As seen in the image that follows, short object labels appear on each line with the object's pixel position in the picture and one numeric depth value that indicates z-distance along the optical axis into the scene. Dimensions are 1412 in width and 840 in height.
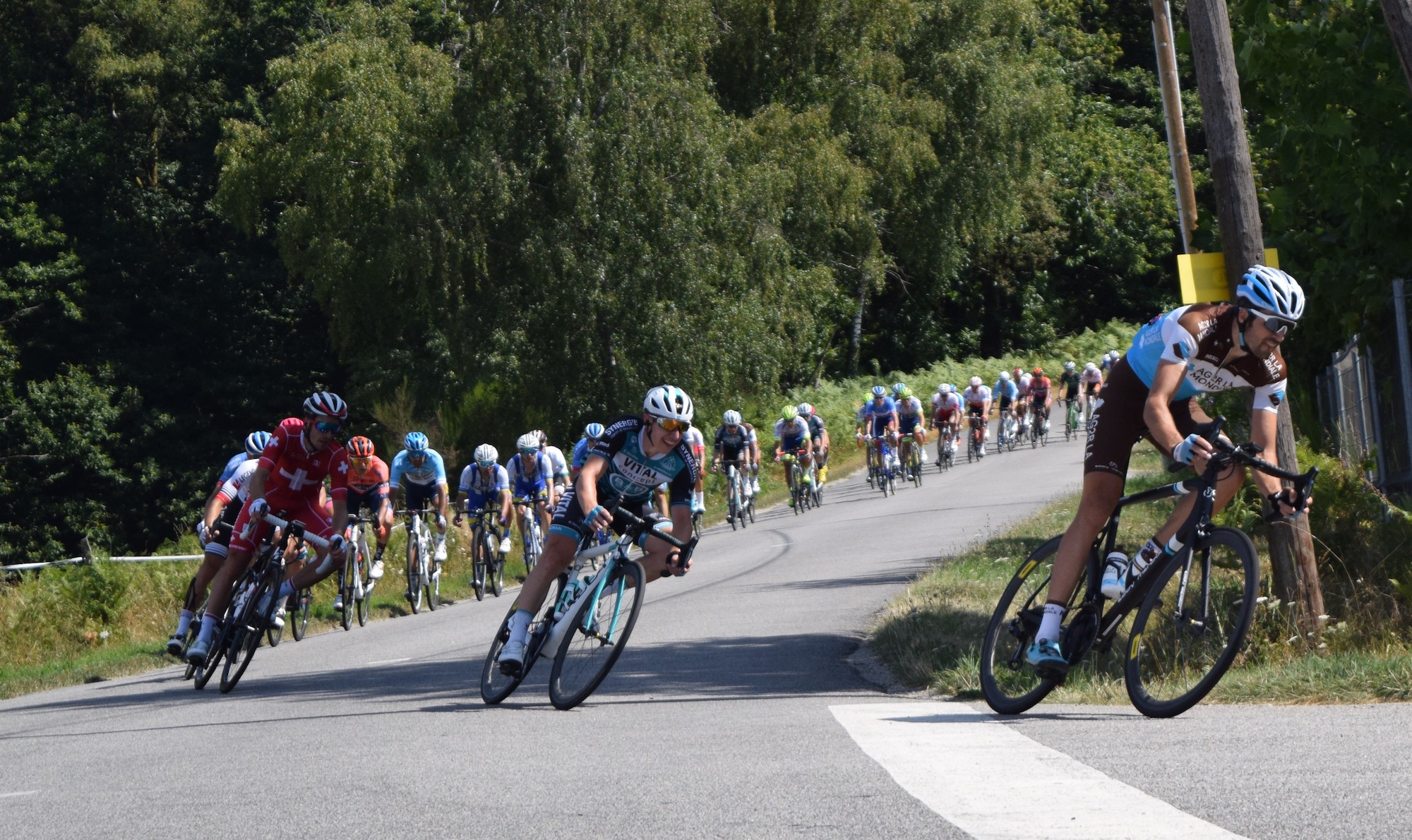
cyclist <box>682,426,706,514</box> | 22.02
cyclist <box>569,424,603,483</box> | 19.61
